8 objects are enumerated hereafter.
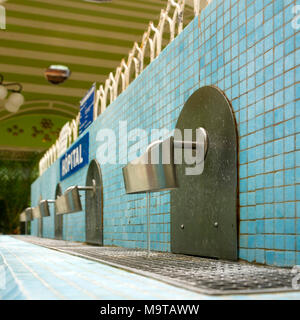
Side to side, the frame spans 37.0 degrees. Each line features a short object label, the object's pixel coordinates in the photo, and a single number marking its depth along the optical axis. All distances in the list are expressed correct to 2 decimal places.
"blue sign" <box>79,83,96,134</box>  4.96
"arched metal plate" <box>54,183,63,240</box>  6.68
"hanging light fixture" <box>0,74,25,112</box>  5.23
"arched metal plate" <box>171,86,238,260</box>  2.05
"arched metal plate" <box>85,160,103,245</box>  4.42
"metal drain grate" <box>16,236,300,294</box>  1.14
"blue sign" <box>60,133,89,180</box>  5.12
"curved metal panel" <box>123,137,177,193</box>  1.93
